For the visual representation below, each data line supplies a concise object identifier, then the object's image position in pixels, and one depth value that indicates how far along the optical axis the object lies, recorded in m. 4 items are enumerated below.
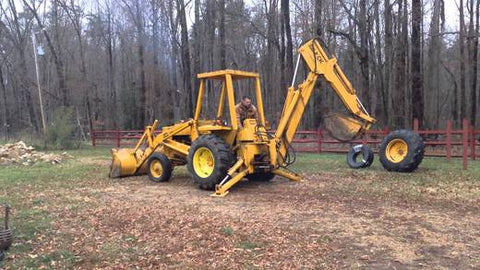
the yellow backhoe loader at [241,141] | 9.85
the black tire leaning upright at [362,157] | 13.11
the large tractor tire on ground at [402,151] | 11.80
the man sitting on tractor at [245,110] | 10.55
